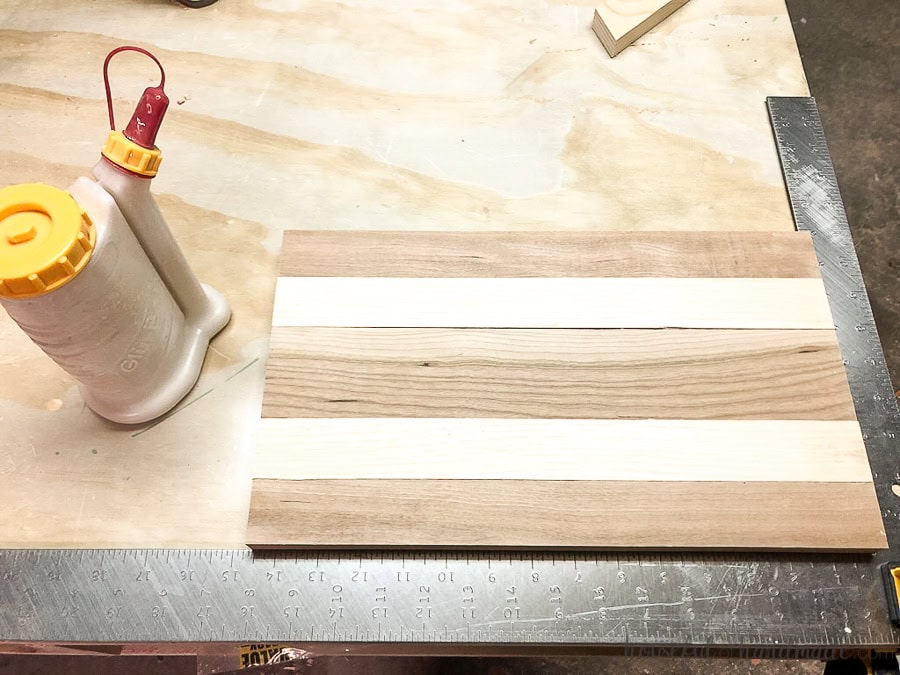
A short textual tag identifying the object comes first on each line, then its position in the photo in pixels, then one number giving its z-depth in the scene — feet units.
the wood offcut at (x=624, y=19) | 3.80
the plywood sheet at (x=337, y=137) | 2.96
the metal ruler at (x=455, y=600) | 2.59
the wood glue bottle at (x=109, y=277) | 2.04
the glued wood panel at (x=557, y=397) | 2.60
